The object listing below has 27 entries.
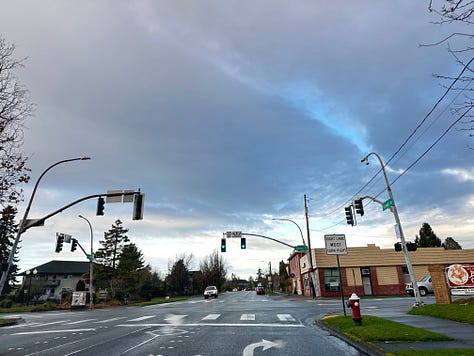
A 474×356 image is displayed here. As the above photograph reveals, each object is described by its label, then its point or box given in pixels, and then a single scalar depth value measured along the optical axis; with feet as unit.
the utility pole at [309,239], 117.20
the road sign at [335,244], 46.68
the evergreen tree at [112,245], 172.80
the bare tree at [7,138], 36.42
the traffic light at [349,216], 75.87
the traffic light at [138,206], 64.04
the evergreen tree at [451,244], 249.75
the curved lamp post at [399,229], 59.34
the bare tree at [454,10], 18.45
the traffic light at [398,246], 62.41
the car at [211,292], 167.45
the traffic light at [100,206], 65.67
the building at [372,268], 136.56
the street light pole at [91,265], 113.76
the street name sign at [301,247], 115.14
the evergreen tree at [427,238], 191.31
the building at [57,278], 237.04
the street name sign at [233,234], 121.08
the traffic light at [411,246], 61.64
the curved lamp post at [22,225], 52.31
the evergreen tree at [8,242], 40.00
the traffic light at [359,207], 70.90
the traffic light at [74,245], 103.11
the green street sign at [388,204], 63.57
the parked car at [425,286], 95.45
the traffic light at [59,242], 95.45
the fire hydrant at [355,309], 37.53
